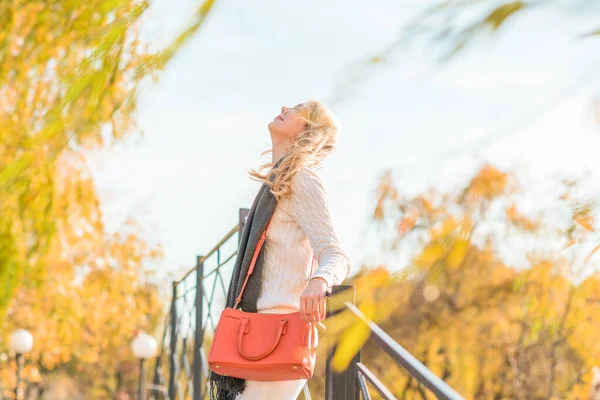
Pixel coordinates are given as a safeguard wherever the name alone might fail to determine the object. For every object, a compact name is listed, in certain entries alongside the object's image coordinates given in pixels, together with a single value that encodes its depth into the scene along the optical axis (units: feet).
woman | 13.69
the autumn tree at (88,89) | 8.20
